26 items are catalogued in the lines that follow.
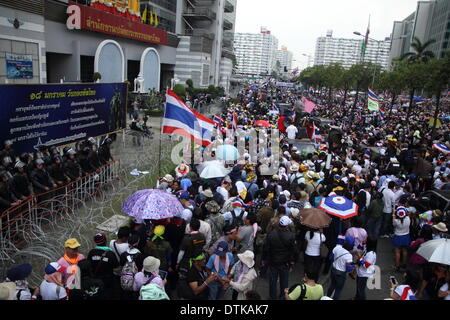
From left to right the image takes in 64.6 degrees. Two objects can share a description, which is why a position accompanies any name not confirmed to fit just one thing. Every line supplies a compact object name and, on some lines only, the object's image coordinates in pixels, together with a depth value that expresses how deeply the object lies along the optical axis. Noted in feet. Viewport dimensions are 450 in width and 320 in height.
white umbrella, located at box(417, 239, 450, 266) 15.71
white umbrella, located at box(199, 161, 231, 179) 26.68
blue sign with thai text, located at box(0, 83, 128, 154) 27.64
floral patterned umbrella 17.30
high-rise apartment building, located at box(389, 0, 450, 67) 260.62
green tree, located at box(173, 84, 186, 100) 108.96
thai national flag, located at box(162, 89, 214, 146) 29.14
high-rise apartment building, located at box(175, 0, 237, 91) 147.74
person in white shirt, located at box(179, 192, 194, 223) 19.53
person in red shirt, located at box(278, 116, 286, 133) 58.28
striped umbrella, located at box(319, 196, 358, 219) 20.89
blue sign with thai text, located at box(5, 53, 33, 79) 60.03
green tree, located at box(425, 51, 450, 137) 64.28
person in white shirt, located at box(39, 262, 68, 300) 12.58
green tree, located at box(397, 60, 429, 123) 84.48
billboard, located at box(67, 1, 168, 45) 81.05
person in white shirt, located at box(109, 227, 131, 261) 15.40
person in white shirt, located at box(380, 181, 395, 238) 26.32
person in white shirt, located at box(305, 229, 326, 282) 19.40
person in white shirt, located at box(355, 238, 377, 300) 17.71
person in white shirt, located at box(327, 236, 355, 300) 17.38
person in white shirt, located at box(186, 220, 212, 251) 18.04
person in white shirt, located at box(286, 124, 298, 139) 53.42
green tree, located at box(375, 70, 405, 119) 98.67
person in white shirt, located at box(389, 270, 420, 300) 13.10
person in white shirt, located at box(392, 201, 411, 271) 22.88
